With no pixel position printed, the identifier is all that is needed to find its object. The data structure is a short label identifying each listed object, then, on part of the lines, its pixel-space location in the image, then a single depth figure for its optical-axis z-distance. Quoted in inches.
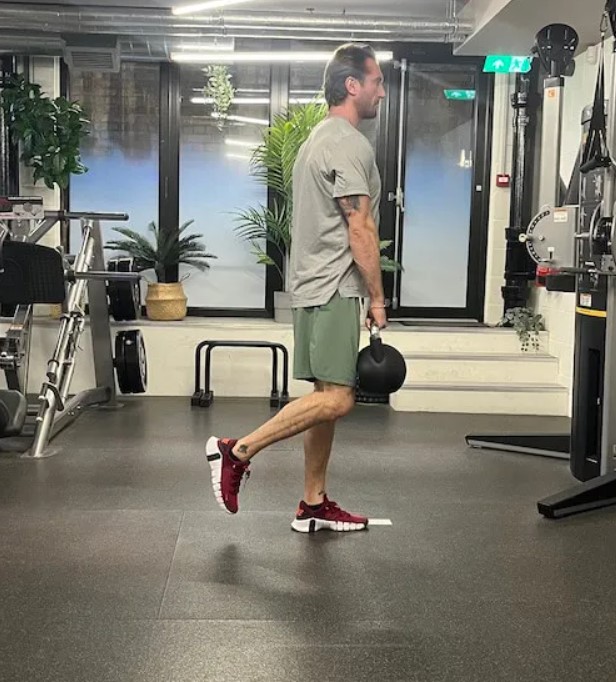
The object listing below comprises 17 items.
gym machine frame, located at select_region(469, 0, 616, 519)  143.3
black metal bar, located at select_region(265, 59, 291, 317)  289.1
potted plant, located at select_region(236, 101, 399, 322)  267.9
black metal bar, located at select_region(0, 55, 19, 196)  270.8
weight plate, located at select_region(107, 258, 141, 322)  233.8
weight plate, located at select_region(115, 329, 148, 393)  221.3
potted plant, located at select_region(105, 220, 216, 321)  269.3
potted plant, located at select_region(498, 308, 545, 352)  257.9
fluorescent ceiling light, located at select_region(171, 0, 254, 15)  233.3
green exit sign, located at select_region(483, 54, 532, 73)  261.6
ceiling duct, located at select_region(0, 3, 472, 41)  241.8
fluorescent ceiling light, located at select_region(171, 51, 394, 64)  281.3
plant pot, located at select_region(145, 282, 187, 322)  268.7
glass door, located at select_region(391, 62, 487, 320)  292.0
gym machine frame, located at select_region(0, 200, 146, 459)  181.8
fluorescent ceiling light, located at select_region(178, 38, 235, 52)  252.5
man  117.7
